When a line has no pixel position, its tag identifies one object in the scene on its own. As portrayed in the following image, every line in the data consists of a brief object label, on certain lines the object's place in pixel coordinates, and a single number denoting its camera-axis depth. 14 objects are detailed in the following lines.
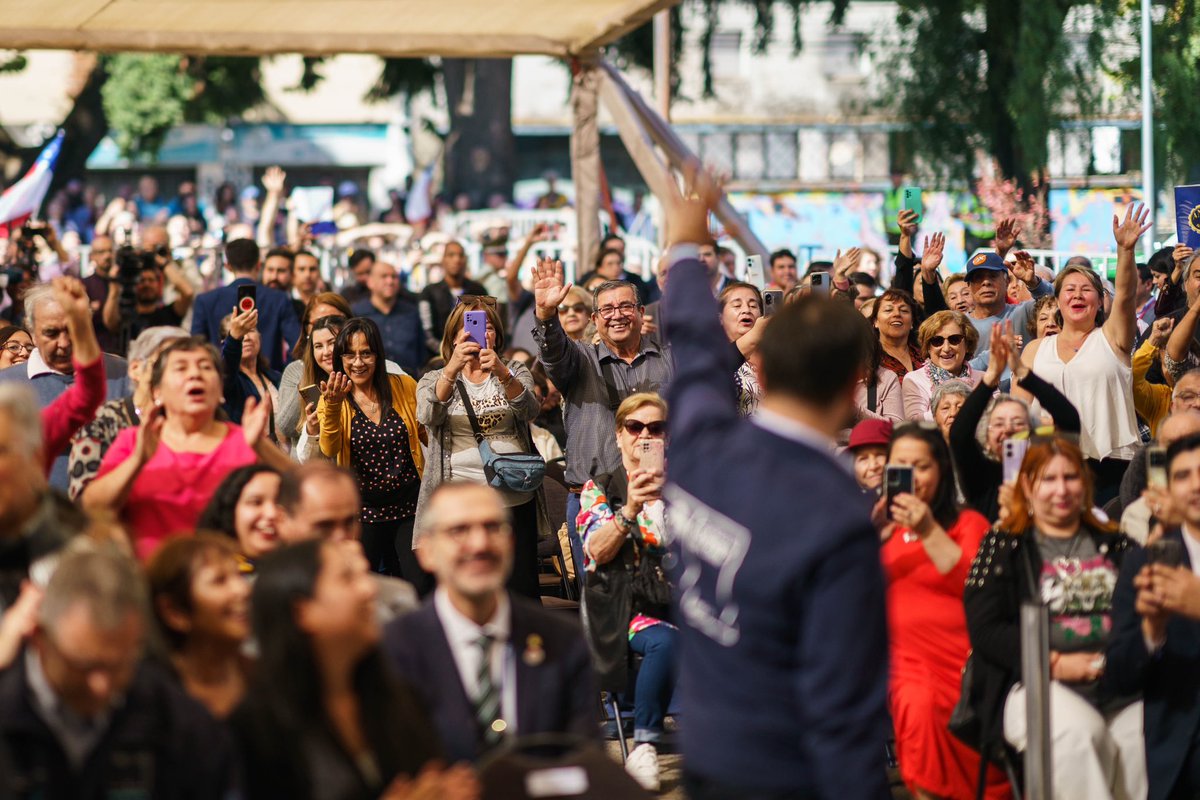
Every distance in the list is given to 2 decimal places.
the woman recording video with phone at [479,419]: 16.98
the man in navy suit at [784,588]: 7.61
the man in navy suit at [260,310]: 22.03
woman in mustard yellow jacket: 16.94
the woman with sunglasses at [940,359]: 17.97
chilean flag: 27.11
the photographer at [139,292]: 22.64
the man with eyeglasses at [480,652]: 8.81
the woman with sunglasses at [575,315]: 21.06
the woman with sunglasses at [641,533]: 15.12
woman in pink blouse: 12.04
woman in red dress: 13.26
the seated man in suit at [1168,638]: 11.67
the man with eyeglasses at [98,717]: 7.96
